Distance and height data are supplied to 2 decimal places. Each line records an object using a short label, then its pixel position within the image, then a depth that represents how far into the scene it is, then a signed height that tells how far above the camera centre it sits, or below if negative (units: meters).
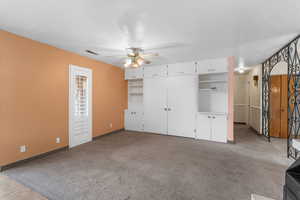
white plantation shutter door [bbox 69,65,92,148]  3.87 -0.19
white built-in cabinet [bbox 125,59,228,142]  4.48 -0.06
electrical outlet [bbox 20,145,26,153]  2.86 -1.01
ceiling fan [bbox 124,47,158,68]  3.33 +0.96
